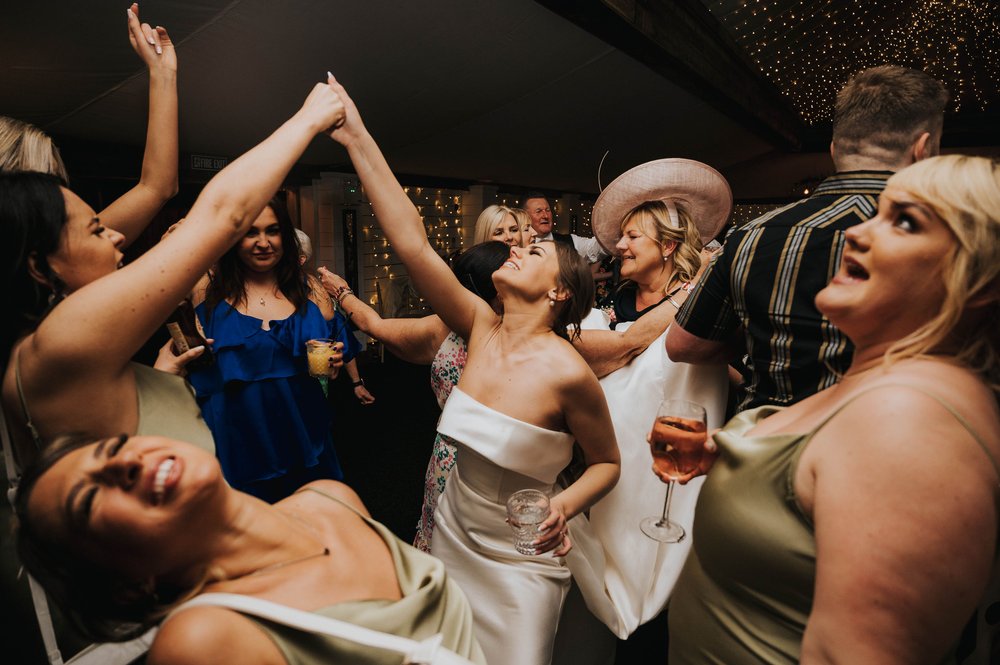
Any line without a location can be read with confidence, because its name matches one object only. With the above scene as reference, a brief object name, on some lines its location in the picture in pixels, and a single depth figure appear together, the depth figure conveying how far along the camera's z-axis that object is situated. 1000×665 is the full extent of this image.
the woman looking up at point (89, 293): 0.97
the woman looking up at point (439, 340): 2.10
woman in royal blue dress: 2.18
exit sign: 4.93
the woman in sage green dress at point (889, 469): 0.73
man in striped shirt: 1.48
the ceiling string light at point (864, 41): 6.54
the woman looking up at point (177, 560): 0.78
